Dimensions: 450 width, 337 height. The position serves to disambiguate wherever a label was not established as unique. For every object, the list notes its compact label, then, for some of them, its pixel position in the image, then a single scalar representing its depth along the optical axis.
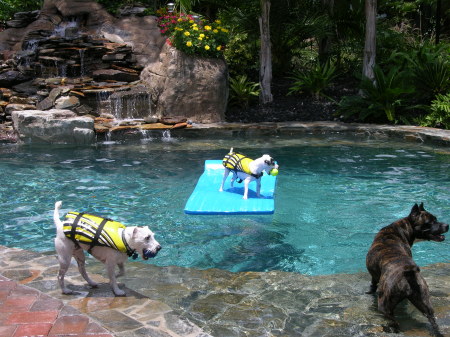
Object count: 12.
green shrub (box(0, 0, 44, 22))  20.27
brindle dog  4.17
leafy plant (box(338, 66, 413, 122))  14.20
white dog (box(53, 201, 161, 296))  4.52
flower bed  14.88
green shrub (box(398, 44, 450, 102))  14.38
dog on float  7.58
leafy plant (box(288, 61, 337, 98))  16.31
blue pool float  7.47
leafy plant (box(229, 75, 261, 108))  16.16
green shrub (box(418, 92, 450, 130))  13.45
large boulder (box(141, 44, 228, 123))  14.86
